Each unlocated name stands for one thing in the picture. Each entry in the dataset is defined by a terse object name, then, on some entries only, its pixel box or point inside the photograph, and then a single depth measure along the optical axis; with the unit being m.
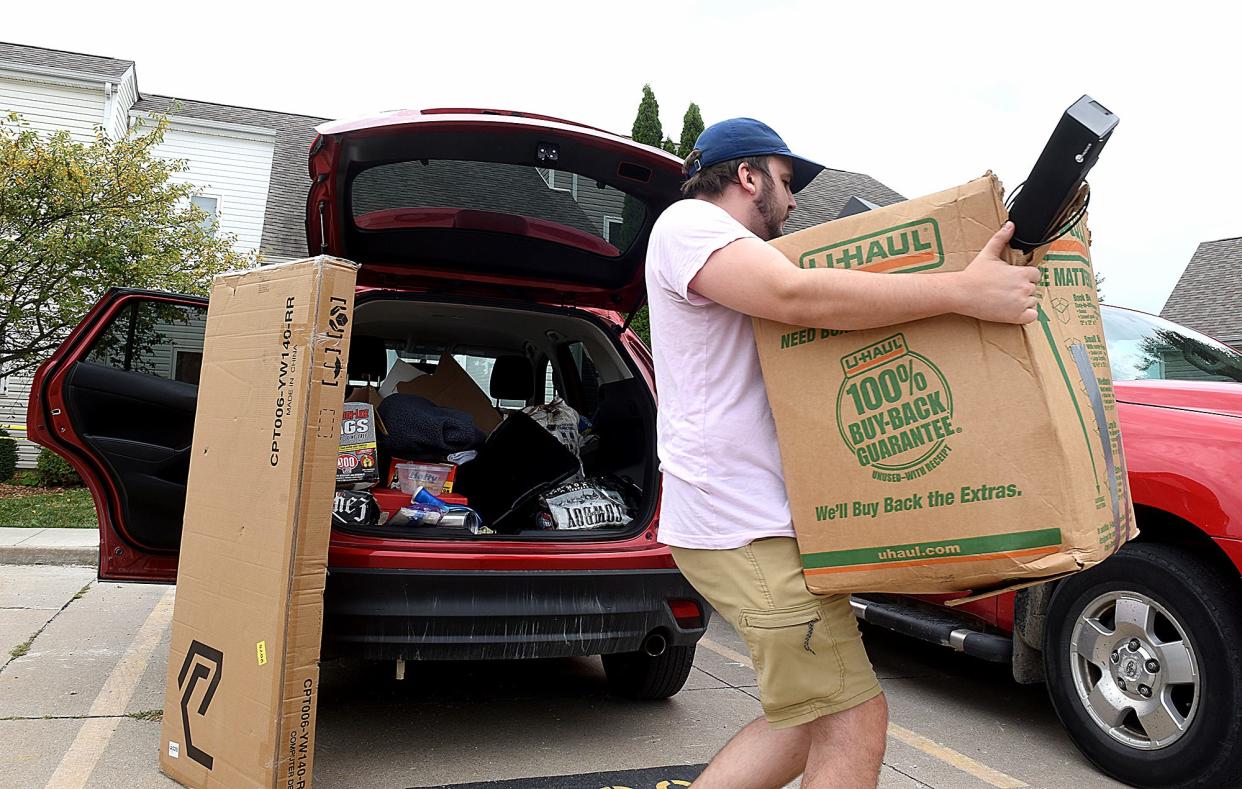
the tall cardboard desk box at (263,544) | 2.62
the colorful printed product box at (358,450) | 3.60
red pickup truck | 2.86
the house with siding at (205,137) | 15.98
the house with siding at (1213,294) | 17.92
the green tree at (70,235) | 10.48
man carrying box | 1.82
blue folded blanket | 4.01
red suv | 3.06
